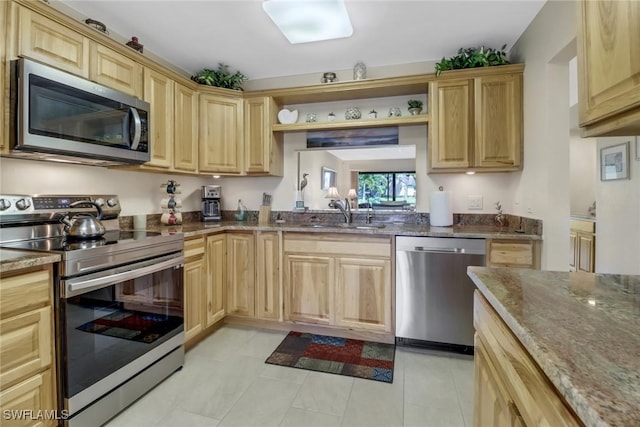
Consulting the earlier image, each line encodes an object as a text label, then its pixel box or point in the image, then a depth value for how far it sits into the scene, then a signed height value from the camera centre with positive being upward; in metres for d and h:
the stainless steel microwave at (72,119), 1.56 +0.53
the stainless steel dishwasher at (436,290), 2.31 -0.59
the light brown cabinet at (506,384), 0.60 -0.41
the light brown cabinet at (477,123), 2.47 +0.72
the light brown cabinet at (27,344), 1.26 -0.55
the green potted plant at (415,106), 2.84 +0.96
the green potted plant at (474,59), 2.52 +1.25
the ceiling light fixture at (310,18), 1.80 +1.19
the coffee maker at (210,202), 3.23 +0.11
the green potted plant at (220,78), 2.96 +1.30
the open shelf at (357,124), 2.74 +0.82
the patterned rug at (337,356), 2.15 -1.07
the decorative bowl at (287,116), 3.13 +0.96
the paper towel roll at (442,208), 2.74 +0.04
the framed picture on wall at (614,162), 2.33 +0.39
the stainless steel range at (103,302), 1.48 -0.49
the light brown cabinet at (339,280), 2.50 -0.56
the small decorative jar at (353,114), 3.01 +0.95
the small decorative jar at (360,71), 2.87 +1.29
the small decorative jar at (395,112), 2.90 +0.93
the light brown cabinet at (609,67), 0.79 +0.41
